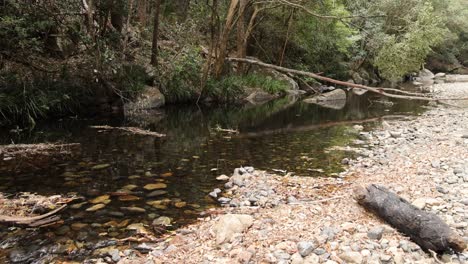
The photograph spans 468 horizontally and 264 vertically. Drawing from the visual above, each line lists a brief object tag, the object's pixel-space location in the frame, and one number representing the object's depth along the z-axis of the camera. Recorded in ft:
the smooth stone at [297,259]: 10.49
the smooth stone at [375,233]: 11.68
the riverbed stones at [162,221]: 13.70
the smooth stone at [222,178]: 19.04
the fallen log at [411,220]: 10.82
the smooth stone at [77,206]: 14.85
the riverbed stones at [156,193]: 16.59
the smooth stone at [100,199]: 15.55
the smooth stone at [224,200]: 15.94
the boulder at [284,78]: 68.85
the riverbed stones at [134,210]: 14.70
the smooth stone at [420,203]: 13.75
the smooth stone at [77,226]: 13.11
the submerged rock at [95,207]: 14.70
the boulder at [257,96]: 57.36
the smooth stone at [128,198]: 15.85
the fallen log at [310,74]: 28.04
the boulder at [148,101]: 41.19
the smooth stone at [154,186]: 17.52
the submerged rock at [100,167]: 20.37
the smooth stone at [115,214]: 14.35
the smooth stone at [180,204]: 15.49
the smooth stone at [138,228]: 13.05
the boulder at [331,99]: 58.30
